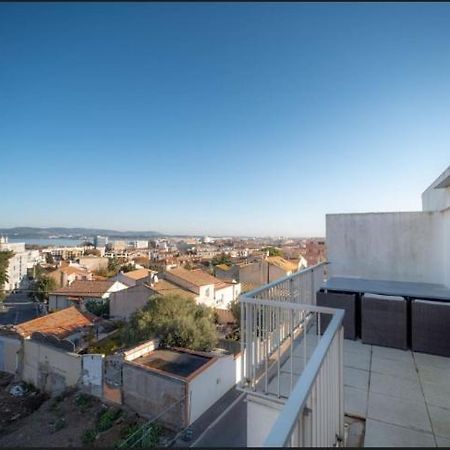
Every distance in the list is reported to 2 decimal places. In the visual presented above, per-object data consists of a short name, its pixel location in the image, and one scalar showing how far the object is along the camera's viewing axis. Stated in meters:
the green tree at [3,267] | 34.47
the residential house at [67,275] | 38.00
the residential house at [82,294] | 28.58
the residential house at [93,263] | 55.85
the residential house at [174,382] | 11.68
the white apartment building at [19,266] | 49.50
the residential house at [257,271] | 32.15
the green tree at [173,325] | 15.89
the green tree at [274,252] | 57.09
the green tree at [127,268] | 48.41
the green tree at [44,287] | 35.14
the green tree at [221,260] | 54.69
